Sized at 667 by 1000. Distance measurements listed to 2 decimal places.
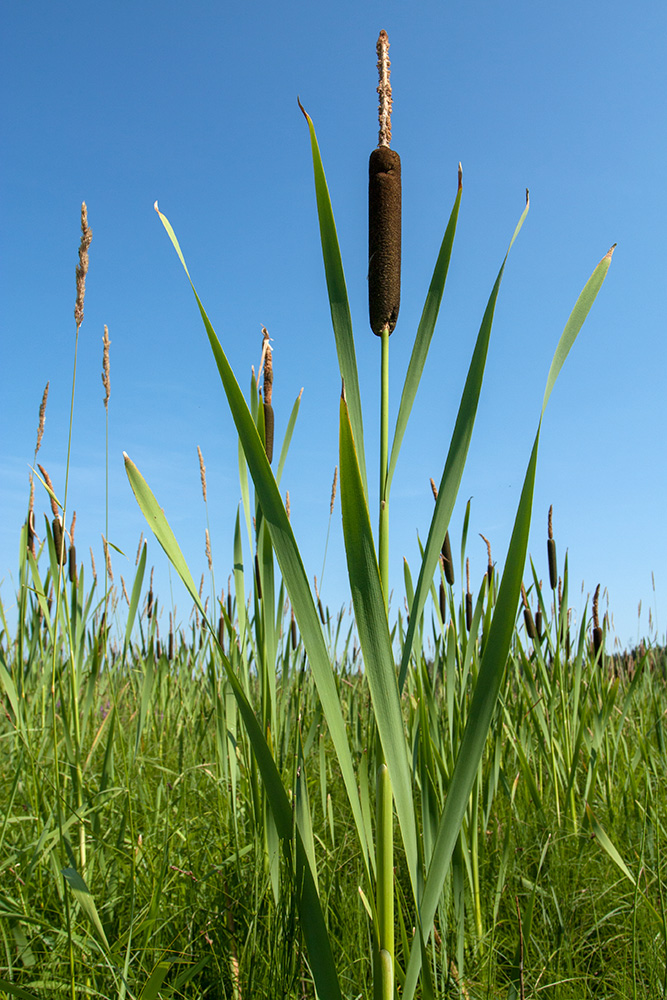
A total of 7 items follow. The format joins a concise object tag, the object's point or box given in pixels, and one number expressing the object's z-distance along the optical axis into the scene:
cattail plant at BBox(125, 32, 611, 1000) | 0.64
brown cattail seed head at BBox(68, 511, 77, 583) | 1.73
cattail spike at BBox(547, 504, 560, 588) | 2.23
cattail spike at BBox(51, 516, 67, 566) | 1.75
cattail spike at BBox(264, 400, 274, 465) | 1.22
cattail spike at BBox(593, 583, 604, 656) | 2.50
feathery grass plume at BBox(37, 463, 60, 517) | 1.72
